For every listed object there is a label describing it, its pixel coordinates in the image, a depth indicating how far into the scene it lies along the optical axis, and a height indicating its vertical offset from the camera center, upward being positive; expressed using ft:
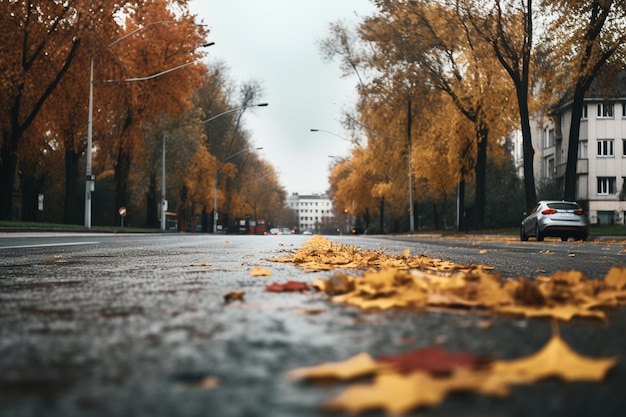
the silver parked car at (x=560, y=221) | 68.59 +0.22
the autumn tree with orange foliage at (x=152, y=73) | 106.73 +25.60
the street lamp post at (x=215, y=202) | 182.28 +5.60
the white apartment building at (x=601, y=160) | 180.45 +17.70
